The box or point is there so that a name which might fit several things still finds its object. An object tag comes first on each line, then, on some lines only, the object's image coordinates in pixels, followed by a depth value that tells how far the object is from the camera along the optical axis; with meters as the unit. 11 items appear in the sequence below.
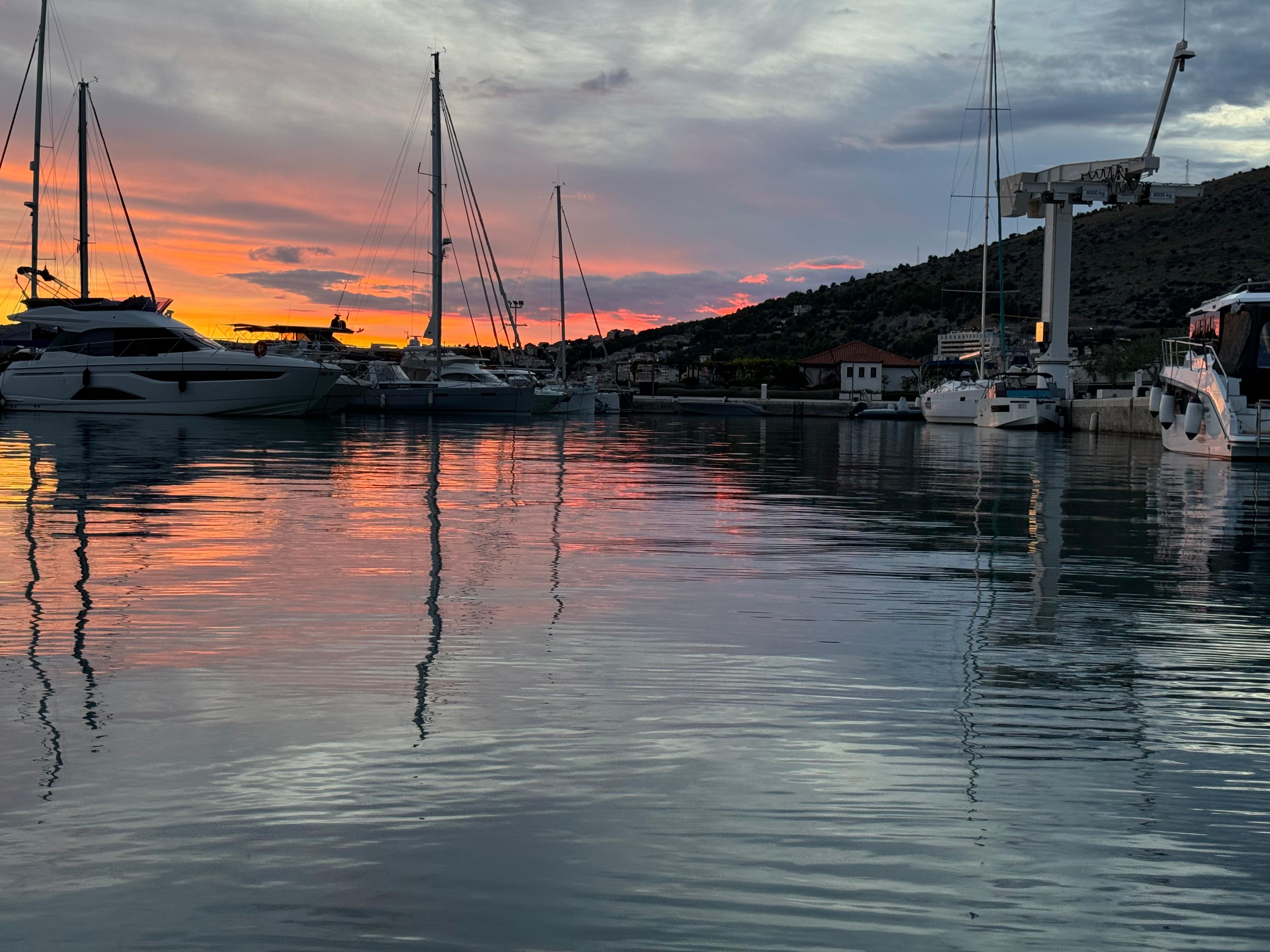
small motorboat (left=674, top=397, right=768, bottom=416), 66.06
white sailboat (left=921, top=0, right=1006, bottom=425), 52.72
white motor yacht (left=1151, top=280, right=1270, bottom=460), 23.77
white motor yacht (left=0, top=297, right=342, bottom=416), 36.84
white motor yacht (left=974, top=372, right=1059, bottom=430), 44.97
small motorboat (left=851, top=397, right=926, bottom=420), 60.50
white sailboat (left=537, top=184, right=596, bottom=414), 51.22
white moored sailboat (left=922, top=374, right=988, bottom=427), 52.72
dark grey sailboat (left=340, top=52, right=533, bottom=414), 45.47
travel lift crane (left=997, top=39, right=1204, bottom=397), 43.81
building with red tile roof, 89.81
